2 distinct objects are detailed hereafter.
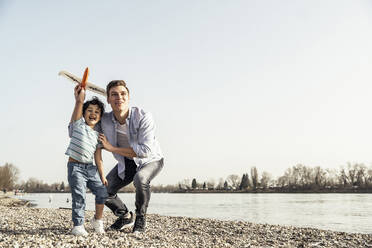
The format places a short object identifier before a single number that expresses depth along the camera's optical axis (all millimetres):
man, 5012
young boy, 4578
